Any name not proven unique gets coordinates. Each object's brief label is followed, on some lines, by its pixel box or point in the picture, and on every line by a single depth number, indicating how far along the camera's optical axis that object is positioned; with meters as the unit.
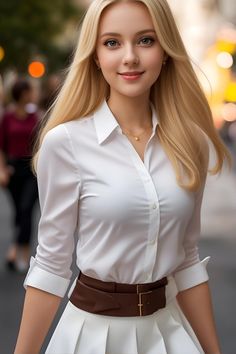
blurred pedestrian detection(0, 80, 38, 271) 8.73
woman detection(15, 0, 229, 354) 2.70
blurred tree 29.77
